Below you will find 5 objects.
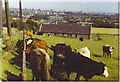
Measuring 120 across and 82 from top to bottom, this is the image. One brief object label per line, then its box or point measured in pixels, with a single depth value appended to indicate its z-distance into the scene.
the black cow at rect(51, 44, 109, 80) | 7.66
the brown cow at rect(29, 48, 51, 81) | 7.57
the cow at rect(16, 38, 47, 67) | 8.79
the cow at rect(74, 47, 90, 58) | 8.70
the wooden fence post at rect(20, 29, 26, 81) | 7.65
